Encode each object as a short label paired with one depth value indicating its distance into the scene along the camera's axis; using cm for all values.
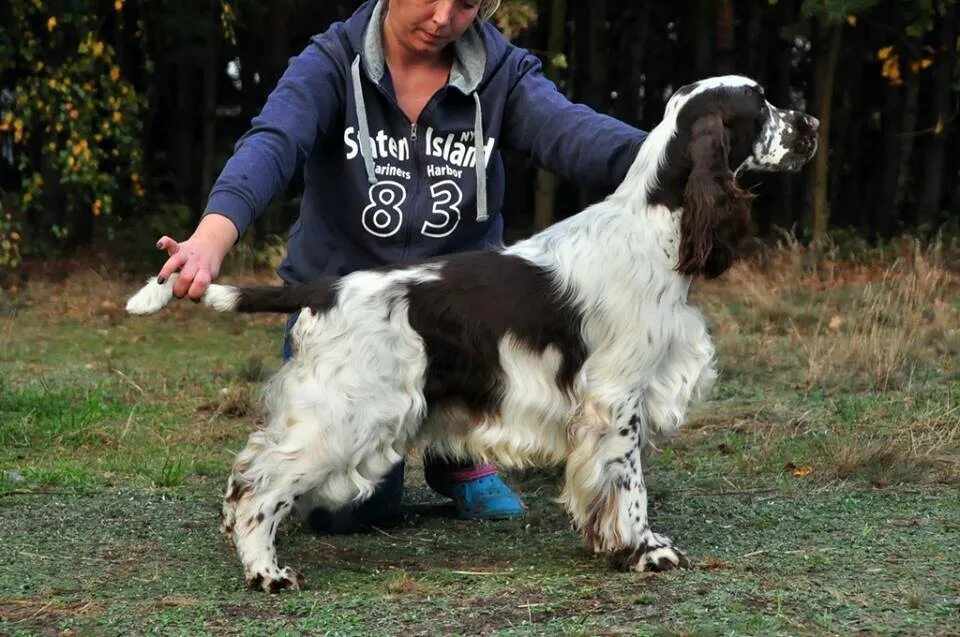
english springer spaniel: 392
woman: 457
